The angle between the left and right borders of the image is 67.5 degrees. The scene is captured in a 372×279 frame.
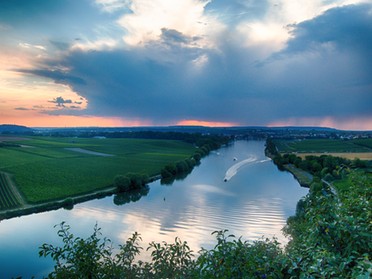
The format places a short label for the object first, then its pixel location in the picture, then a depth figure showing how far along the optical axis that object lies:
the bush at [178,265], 4.59
